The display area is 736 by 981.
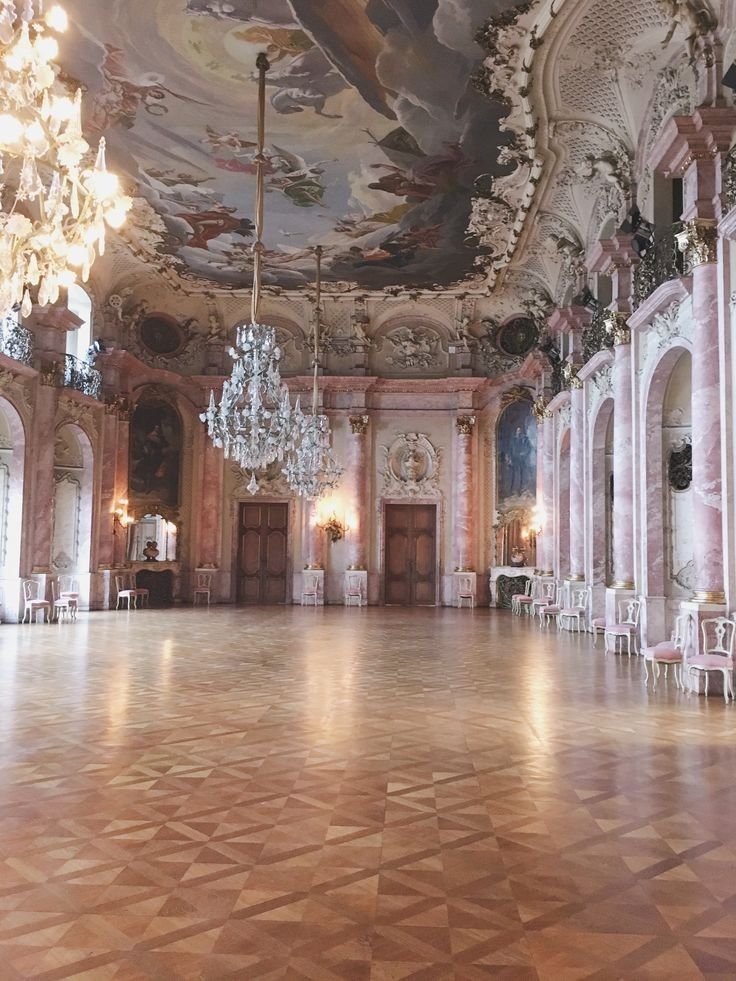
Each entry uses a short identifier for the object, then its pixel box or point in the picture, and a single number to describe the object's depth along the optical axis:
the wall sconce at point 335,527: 21.34
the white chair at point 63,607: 15.11
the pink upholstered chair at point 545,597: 16.56
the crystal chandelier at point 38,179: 4.76
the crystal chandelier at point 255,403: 11.18
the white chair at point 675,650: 8.29
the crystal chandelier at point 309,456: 14.58
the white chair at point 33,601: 14.62
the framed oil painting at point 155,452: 20.56
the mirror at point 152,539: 21.03
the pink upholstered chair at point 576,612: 14.27
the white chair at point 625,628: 10.76
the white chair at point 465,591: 20.75
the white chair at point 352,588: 21.00
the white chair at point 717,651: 7.79
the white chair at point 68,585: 17.81
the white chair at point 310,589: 20.94
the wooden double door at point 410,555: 21.61
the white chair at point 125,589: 18.16
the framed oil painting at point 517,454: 20.98
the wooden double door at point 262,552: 21.83
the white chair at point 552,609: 14.99
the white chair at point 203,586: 20.81
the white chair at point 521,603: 18.30
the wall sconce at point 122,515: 19.21
